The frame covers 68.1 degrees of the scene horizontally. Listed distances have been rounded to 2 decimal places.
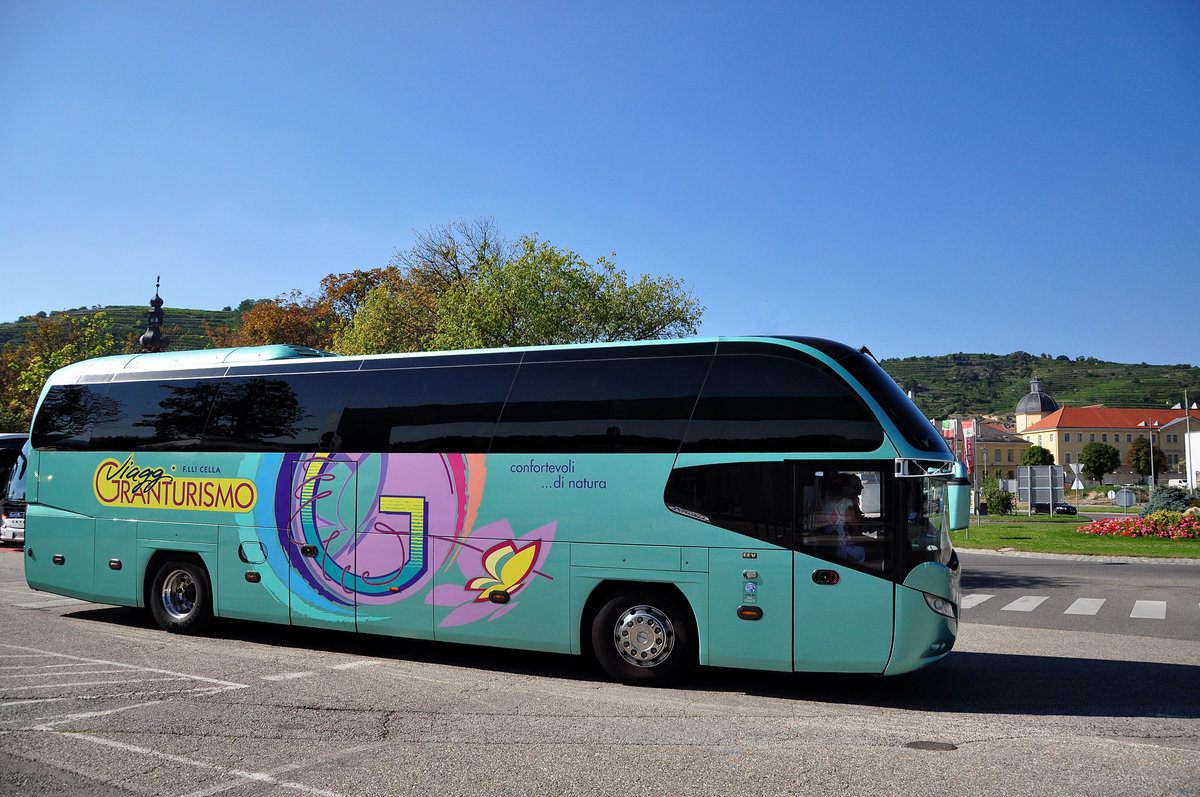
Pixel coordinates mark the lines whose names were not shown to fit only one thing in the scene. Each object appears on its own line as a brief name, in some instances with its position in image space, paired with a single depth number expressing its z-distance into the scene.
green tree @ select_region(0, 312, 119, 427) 51.69
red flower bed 29.56
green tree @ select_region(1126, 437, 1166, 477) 111.62
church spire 31.70
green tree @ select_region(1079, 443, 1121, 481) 109.31
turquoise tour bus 7.63
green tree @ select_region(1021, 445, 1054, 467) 116.19
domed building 161.38
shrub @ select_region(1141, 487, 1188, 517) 34.19
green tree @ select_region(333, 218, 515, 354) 33.41
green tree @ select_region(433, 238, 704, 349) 25.80
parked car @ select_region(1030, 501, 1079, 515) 61.72
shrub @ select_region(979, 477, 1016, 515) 52.75
